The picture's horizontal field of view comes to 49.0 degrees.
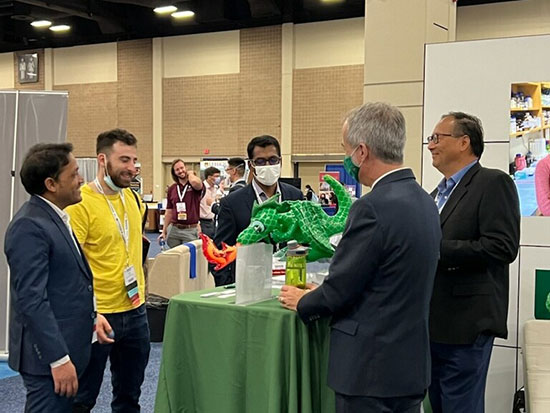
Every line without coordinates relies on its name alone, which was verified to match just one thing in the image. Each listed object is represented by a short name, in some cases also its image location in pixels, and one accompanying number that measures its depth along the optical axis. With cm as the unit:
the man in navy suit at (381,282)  170
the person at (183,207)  674
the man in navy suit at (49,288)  205
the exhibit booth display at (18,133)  445
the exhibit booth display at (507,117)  314
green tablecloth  201
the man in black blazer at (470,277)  232
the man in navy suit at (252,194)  279
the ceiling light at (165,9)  1251
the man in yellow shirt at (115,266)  258
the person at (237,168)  641
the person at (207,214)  781
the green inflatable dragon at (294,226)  212
